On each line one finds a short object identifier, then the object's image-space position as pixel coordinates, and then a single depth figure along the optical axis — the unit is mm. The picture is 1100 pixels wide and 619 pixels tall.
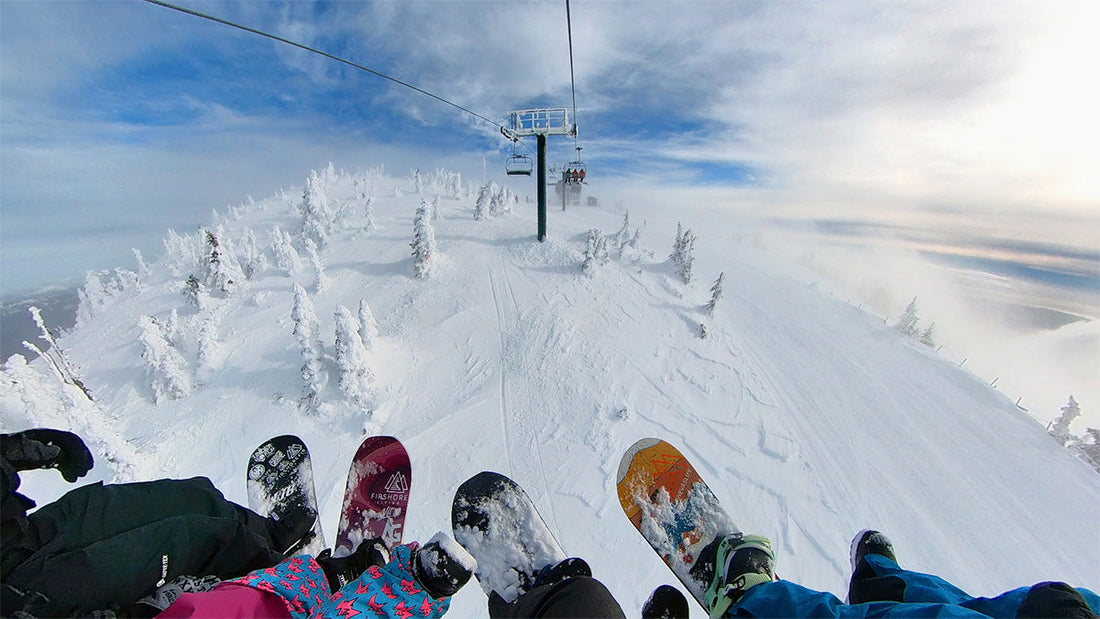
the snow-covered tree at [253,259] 28297
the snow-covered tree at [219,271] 25484
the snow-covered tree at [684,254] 24828
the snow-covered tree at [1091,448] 14469
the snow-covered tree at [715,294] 21000
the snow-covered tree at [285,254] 27219
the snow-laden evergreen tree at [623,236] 26675
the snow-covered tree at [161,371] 16984
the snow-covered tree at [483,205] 31919
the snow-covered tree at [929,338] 23844
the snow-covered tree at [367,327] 17219
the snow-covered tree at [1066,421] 15047
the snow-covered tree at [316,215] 31531
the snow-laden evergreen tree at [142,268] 39053
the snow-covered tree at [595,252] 22828
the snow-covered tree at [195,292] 24812
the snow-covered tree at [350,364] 15039
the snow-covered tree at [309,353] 15039
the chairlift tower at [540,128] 21453
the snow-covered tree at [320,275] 24828
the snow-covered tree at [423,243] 23609
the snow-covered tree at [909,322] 24781
